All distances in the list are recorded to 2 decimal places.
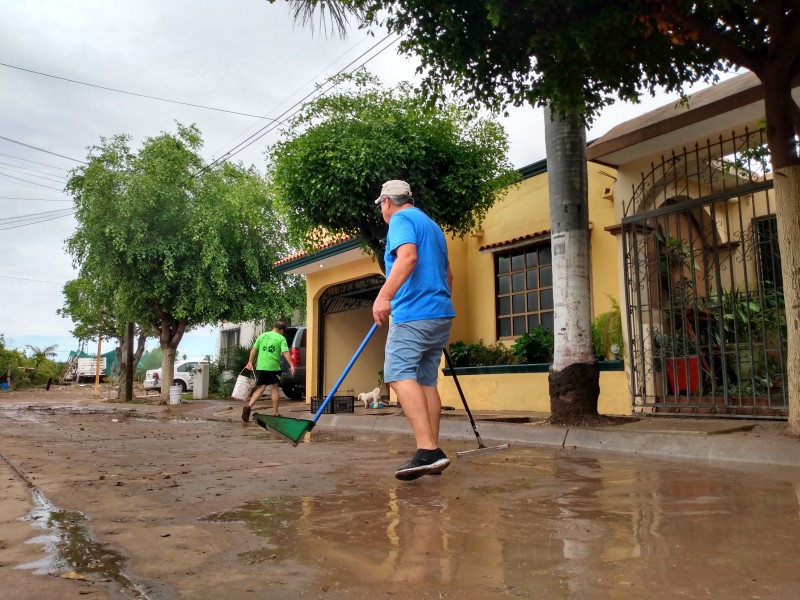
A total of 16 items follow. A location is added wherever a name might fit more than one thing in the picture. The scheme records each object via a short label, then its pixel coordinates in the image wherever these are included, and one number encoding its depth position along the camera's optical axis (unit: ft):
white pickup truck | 146.88
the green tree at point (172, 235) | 57.36
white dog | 40.78
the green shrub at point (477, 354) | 38.24
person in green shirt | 36.40
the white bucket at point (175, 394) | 62.08
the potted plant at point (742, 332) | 25.14
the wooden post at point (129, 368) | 68.19
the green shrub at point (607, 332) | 31.91
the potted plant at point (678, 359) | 24.77
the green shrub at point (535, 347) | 34.42
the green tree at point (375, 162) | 30.30
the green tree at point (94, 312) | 63.62
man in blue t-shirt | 14.06
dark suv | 59.49
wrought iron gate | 23.18
